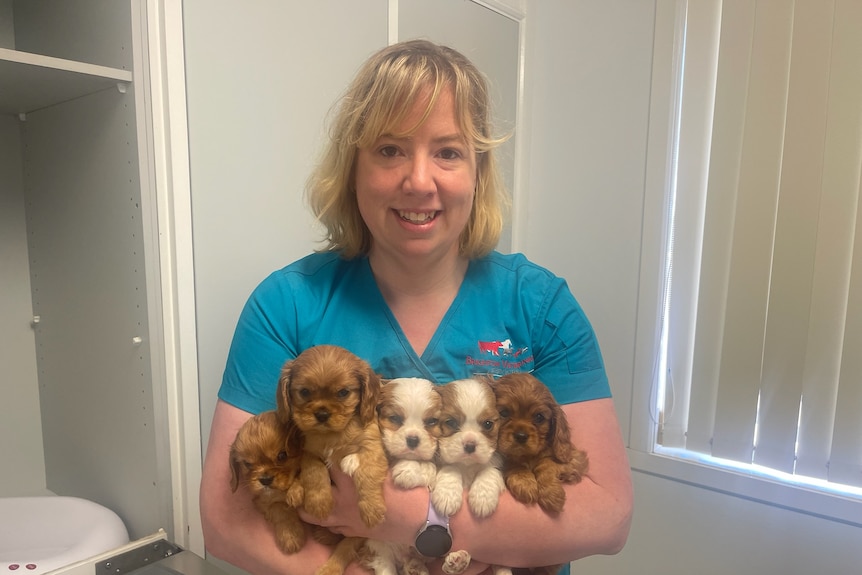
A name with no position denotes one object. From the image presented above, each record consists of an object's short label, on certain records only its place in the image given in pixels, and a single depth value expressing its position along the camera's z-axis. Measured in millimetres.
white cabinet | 1115
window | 1390
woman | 778
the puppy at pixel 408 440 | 708
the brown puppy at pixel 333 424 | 688
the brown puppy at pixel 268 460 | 694
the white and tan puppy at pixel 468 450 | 711
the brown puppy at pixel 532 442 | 723
